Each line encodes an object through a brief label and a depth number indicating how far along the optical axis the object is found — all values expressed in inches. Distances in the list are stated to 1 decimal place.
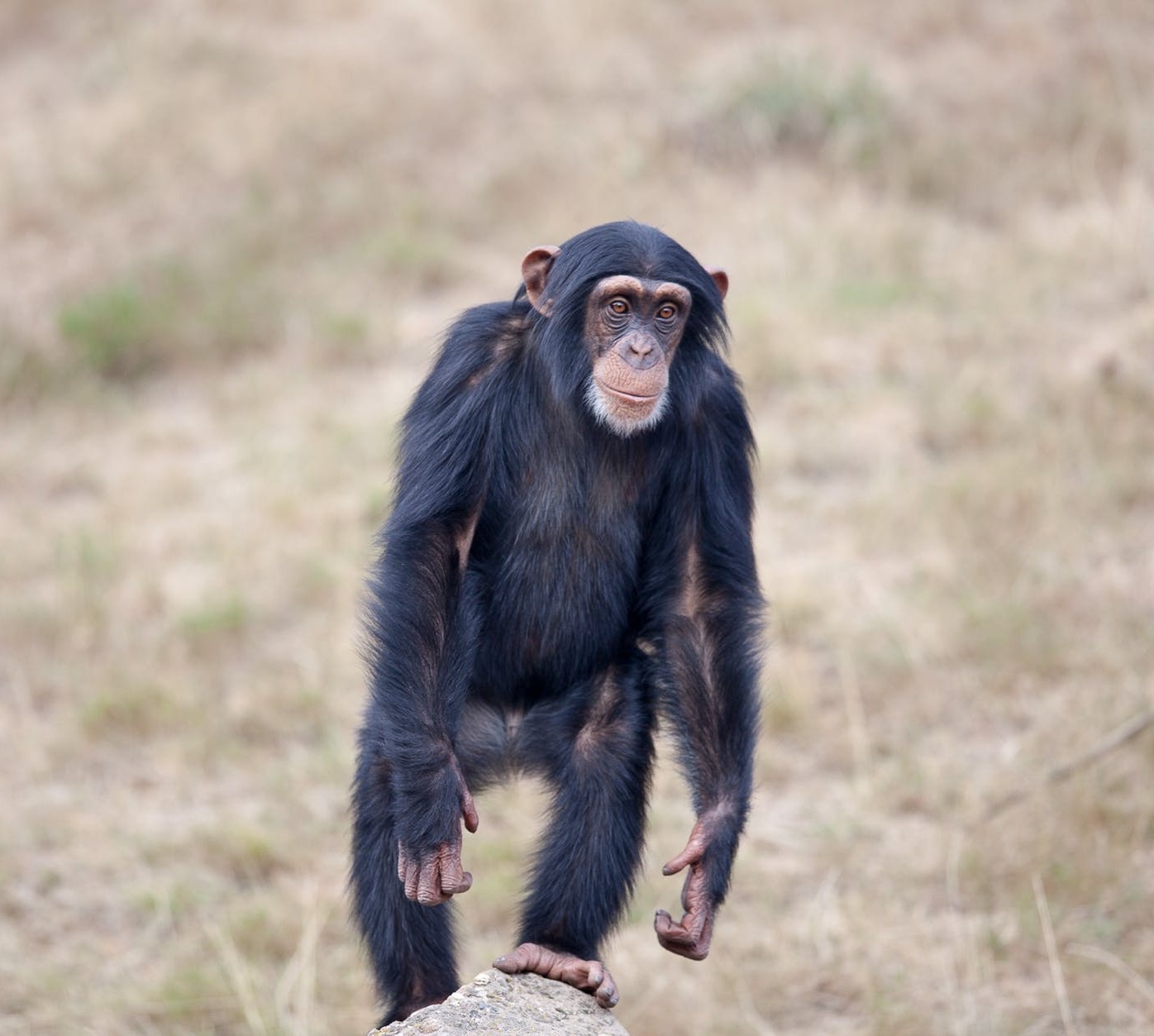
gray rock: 265.4
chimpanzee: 295.1
